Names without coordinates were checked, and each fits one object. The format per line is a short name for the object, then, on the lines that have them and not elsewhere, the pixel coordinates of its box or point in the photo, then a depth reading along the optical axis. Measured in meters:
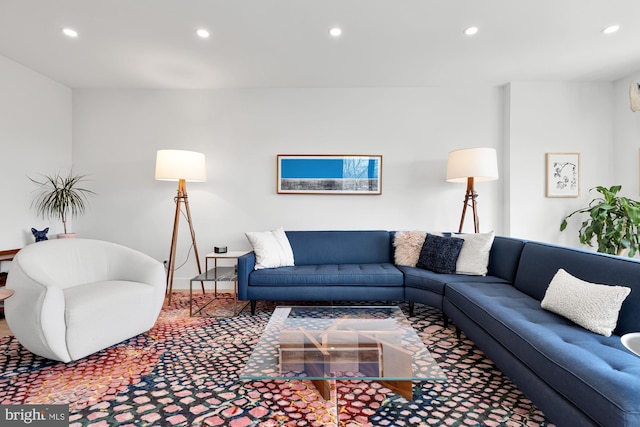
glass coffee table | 1.46
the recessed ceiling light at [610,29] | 2.60
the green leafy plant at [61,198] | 3.57
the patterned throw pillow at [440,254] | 2.94
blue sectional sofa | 1.22
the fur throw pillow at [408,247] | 3.31
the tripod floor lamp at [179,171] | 3.31
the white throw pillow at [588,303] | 1.60
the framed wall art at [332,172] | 3.88
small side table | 3.07
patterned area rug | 1.55
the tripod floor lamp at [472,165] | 3.23
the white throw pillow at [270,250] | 3.12
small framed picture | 3.72
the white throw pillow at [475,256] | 2.89
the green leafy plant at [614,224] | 3.14
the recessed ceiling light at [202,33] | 2.65
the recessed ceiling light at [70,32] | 2.65
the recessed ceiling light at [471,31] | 2.61
